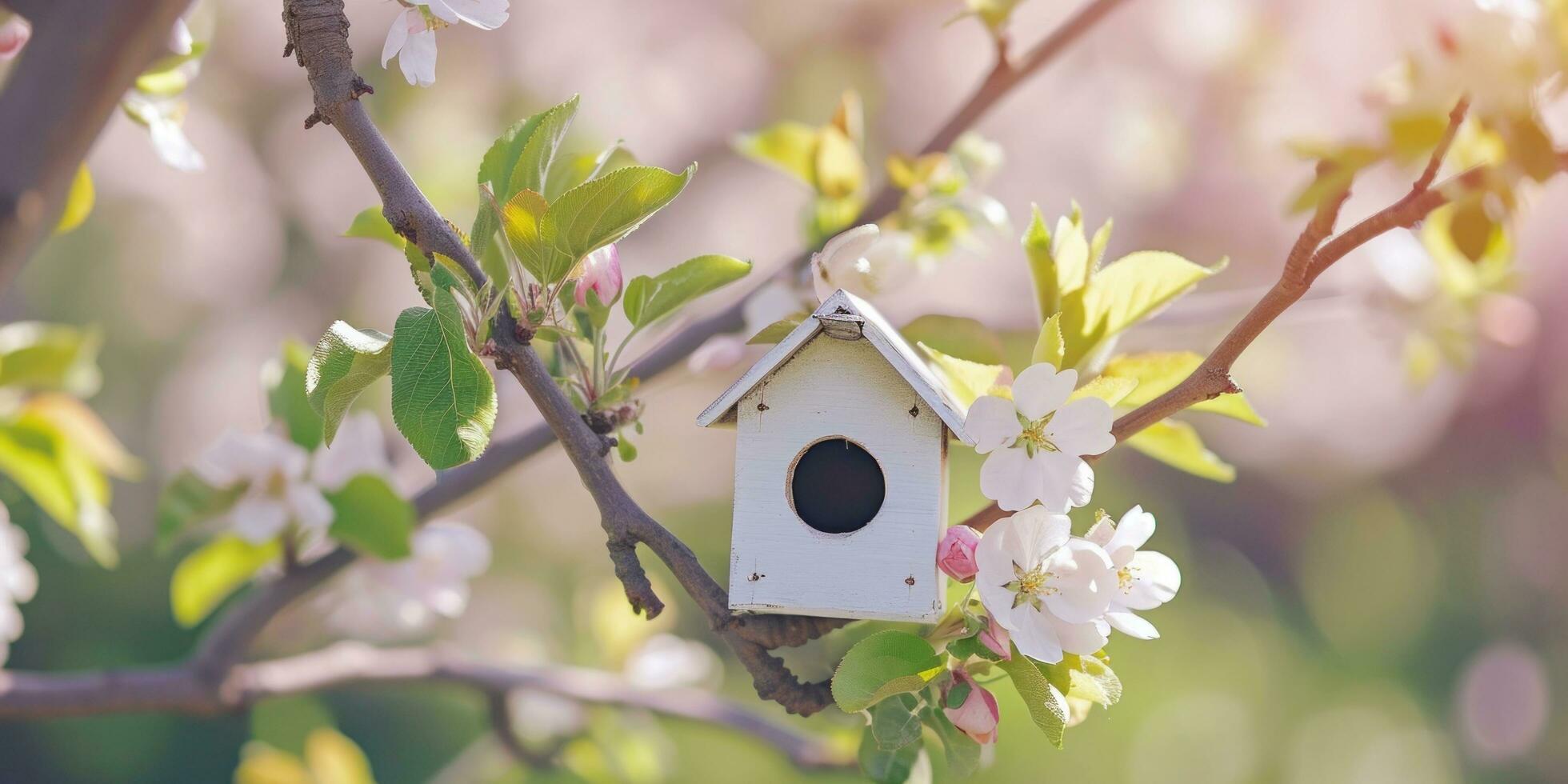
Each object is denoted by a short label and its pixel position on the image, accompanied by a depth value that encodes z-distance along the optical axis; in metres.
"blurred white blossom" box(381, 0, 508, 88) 1.79
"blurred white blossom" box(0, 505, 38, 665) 2.07
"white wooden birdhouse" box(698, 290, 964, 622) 1.80
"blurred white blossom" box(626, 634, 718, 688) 2.60
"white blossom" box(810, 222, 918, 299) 1.85
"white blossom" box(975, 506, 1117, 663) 1.78
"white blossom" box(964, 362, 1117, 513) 1.77
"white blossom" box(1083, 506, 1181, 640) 1.79
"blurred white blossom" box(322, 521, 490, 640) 2.07
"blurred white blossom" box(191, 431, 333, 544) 2.02
